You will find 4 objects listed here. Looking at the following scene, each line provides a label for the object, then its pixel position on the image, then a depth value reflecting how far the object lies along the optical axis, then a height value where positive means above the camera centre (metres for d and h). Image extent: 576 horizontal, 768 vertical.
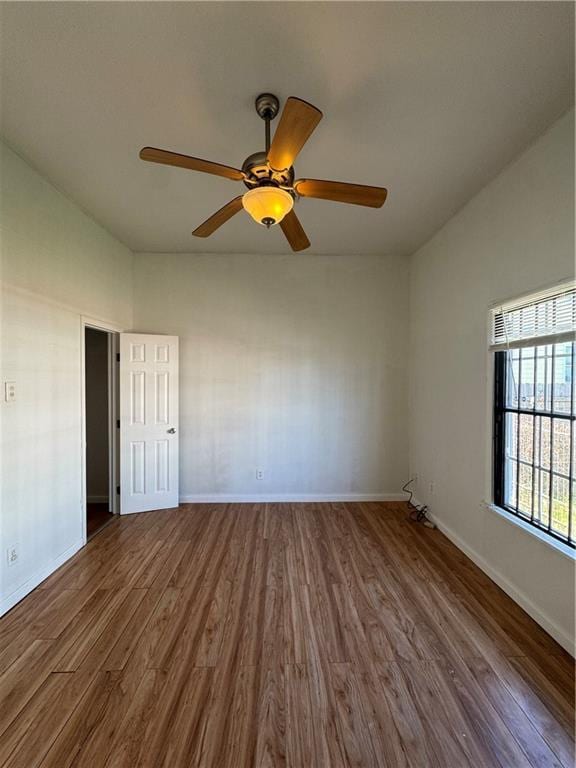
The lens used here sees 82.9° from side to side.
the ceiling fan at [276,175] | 1.43 +1.04
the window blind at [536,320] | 1.88 +0.39
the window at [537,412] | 1.93 -0.21
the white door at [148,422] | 3.69 -0.51
